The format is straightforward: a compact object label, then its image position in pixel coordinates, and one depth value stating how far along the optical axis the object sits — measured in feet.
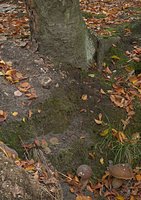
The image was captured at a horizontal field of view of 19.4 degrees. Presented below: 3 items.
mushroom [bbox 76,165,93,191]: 14.42
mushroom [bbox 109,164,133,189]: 14.58
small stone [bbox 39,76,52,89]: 16.78
